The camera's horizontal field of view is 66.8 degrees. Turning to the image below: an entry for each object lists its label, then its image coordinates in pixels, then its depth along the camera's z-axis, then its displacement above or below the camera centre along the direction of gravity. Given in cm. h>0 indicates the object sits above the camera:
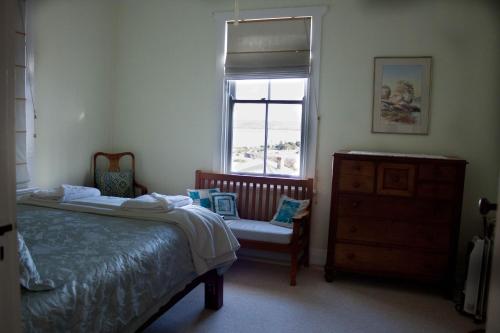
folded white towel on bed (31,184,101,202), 296 -51
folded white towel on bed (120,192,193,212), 264 -50
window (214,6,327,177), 391 +52
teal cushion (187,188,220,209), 397 -64
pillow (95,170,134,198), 420 -56
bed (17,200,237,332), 154 -66
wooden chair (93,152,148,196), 439 -36
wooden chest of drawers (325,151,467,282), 321 -62
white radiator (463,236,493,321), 287 -102
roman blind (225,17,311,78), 390 +95
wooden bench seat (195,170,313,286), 349 -77
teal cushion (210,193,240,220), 396 -72
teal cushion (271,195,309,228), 374 -71
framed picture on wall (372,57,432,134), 362 +47
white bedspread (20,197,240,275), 254 -62
